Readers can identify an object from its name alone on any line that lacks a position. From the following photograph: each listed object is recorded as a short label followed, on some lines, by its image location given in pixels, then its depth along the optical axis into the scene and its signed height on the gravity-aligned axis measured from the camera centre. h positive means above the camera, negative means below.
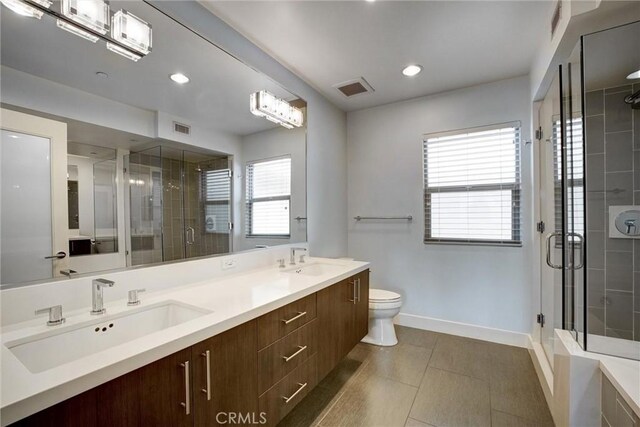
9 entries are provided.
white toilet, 2.58 -1.01
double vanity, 0.73 -0.50
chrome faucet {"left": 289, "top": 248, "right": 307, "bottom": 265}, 2.38 -0.41
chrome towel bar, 3.07 -0.07
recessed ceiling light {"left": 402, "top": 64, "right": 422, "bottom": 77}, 2.42 +1.26
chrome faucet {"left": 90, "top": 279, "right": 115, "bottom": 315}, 1.15 -0.34
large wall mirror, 1.10 +0.34
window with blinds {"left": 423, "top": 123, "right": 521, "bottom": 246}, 2.63 +0.24
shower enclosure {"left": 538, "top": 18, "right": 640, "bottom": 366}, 1.60 +0.12
